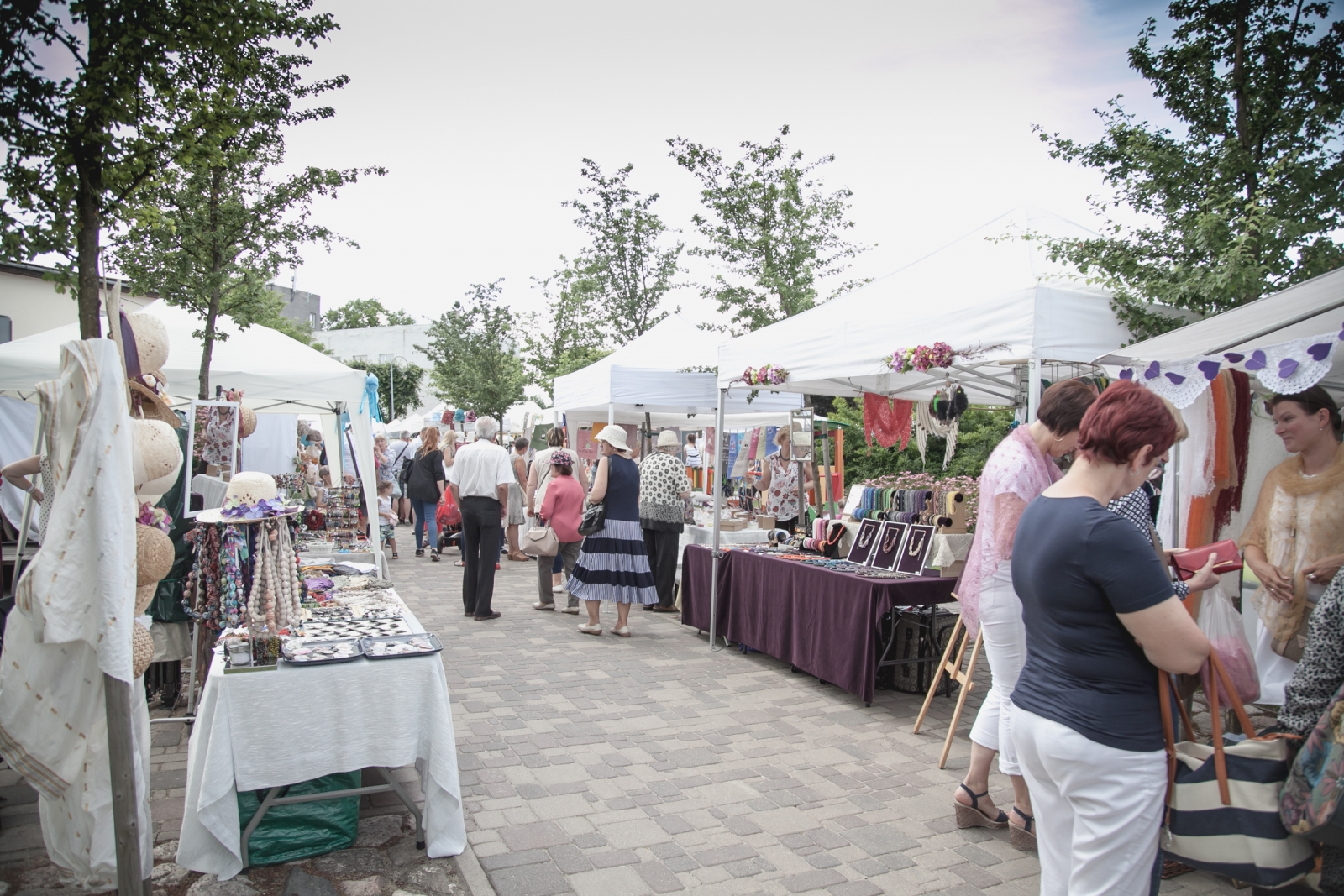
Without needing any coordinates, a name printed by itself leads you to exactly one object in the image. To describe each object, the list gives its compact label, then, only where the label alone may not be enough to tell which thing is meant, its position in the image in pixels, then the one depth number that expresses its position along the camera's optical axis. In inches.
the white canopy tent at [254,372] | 250.8
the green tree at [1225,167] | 171.0
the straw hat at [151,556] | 110.7
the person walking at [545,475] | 318.7
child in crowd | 419.0
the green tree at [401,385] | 1497.3
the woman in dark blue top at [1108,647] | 65.4
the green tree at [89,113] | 131.0
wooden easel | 152.2
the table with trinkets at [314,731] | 108.4
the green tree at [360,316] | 2613.2
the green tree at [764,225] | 616.1
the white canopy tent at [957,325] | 153.1
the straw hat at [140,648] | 104.9
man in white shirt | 277.0
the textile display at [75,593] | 87.9
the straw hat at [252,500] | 120.4
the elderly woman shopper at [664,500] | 293.1
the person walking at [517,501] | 427.8
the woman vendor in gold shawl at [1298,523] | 130.3
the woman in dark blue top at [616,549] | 262.6
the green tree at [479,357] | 863.7
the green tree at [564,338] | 789.2
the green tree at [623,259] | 759.7
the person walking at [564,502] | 289.7
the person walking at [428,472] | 411.8
